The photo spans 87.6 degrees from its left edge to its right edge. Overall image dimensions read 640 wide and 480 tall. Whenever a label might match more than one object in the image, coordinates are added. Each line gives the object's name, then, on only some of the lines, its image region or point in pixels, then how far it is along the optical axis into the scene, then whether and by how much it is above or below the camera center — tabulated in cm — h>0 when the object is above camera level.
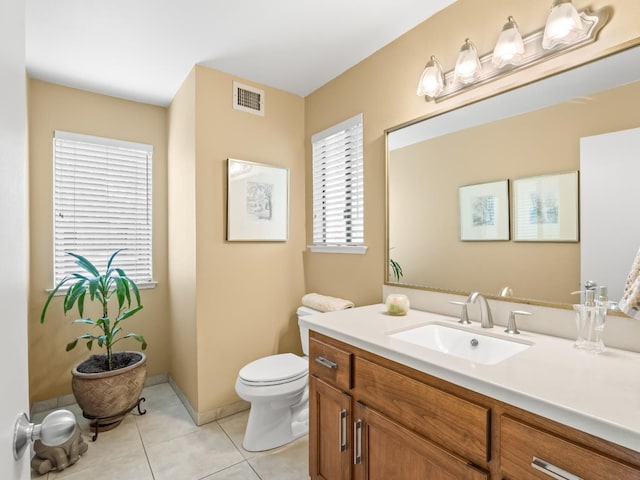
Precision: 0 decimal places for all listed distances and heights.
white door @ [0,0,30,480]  48 +0
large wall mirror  121 +24
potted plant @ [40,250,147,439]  218 -91
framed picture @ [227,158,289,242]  247 +28
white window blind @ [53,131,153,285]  260 +30
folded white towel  227 -47
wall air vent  251 +107
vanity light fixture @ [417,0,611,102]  127 +80
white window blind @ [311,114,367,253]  232 +36
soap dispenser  116 -30
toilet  198 -99
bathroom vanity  77 -50
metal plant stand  220 -123
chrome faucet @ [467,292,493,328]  149 -33
